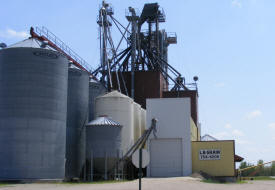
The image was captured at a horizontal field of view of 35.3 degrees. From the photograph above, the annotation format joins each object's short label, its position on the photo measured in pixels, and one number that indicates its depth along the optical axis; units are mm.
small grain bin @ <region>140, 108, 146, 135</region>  52341
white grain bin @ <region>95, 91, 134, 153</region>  45875
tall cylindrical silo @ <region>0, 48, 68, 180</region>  35969
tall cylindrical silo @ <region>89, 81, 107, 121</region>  51256
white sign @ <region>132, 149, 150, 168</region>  16641
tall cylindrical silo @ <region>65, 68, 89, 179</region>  43906
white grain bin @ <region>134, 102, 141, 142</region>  49000
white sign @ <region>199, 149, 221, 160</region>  45531
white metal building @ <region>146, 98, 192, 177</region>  44938
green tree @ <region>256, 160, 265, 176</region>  120338
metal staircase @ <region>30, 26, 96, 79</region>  41309
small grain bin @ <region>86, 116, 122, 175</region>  41094
